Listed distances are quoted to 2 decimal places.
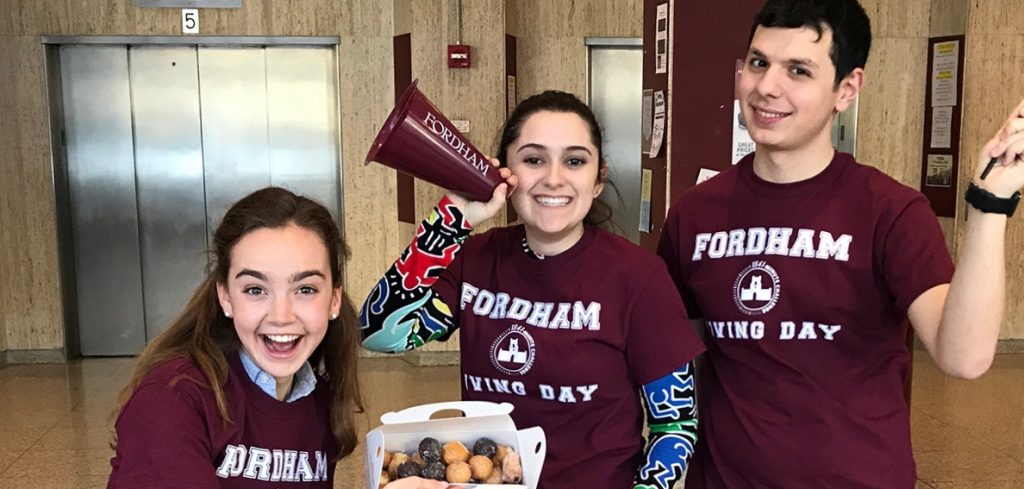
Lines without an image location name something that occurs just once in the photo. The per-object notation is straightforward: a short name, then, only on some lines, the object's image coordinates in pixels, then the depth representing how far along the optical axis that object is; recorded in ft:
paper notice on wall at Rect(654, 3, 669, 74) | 11.73
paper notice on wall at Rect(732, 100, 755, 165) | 11.15
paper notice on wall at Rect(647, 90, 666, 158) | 11.99
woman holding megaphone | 5.10
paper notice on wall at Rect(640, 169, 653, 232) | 12.74
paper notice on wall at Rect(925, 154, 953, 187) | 19.61
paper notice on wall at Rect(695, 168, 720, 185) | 11.47
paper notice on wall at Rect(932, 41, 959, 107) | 19.51
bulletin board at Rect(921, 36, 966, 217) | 19.42
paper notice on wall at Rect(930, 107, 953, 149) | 19.56
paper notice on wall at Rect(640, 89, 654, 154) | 12.44
